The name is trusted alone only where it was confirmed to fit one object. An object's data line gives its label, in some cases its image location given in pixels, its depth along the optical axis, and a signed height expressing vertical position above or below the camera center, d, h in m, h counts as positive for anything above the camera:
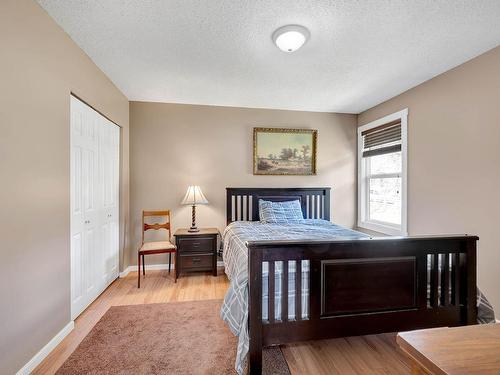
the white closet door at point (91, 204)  2.37 -0.20
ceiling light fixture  2.00 +1.22
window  3.38 +0.17
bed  1.65 -0.72
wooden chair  3.23 -0.80
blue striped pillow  3.58 -0.38
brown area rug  1.74 -1.26
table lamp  3.58 -0.20
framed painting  4.05 +0.56
